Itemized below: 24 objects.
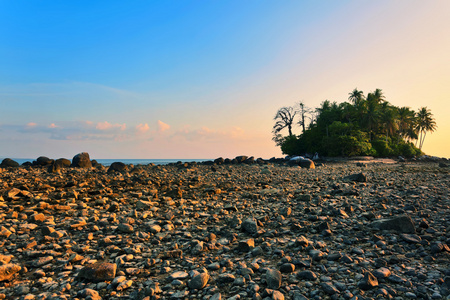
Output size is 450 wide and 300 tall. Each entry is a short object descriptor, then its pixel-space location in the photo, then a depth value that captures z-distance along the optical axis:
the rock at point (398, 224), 5.23
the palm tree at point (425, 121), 65.19
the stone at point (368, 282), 3.24
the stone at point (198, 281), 3.42
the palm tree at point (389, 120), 51.78
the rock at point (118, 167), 21.09
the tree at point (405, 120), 58.72
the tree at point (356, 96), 63.88
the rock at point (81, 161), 25.84
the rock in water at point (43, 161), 28.13
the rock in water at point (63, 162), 25.79
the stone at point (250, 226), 5.59
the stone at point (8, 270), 3.71
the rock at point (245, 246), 4.64
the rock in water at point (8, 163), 26.02
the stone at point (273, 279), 3.32
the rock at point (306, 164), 25.23
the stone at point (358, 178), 12.35
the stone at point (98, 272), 3.68
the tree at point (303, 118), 55.83
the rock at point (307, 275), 3.54
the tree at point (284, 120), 56.81
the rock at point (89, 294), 3.24
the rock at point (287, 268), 3.76
